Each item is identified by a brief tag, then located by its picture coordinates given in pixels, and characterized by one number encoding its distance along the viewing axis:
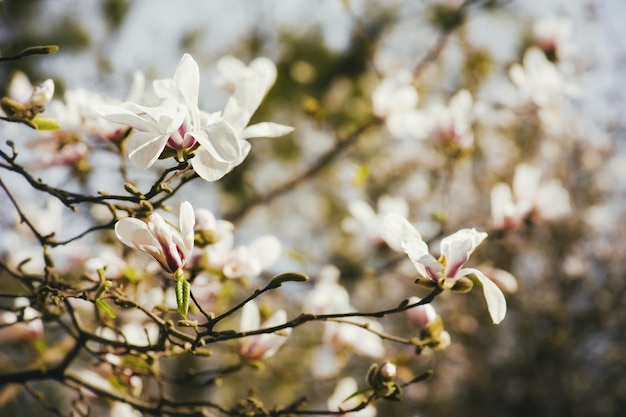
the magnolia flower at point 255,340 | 1.30
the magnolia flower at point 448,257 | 1.16
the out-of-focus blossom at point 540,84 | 2.02
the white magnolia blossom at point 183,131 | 1.12
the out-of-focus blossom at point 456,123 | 1.77
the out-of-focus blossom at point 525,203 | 1.56
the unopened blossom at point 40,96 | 1.22
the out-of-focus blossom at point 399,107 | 1.89
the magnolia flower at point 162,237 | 1.15
